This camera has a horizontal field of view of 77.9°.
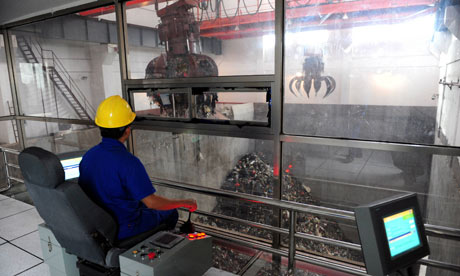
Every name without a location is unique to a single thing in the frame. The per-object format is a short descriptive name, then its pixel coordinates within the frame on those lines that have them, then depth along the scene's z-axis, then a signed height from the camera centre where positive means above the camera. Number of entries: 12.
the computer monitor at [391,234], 0.94 -0.50
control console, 1.45 -0.87
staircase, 4.32 +0.49
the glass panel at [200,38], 2.36 +0.49
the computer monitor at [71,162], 2.26 -0.56
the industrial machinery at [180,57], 2.73 +0.33
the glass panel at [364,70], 1.97 +0.13
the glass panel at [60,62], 4.01 +0.45
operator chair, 1.41 -0.62
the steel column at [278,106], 2.15 -0.14
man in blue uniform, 1.56 -0.47
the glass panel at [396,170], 2.19 -0.76
